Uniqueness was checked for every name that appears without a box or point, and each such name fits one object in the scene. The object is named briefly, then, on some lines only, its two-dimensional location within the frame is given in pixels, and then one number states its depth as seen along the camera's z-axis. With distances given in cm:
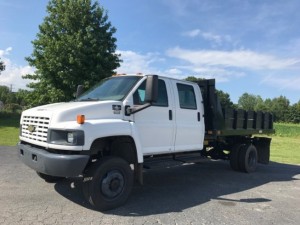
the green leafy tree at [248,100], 11248
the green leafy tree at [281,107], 7846
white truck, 386
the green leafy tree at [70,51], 1735
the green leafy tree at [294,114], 7568
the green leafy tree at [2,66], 2708
